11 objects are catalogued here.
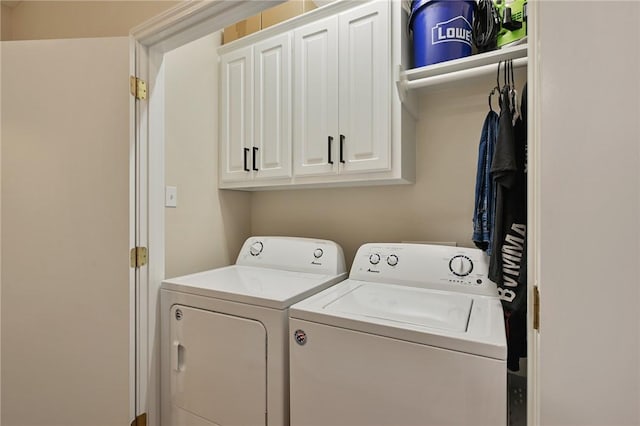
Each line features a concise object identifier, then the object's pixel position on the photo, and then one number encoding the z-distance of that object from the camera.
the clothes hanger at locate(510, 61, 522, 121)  1.33
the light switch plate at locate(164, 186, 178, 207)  1.71
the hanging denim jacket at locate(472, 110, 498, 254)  1.39
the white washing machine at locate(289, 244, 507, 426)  0.91
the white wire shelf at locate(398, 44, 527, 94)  1.38
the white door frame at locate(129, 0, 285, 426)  1.48
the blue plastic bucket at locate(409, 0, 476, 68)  1.52
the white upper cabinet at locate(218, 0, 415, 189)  1.62
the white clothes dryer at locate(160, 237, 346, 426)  1.26
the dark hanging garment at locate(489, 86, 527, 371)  1.24
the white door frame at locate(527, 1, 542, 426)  0.57
